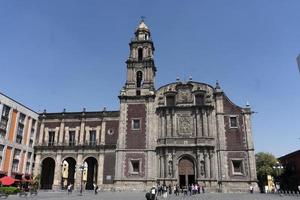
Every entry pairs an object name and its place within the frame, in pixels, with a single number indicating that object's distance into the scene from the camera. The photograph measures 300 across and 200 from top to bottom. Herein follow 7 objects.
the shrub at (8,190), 20.43
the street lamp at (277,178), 40.32
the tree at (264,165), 49.67
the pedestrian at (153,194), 14.68
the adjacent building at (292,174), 36.19
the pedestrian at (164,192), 22.25
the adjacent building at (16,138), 29.89
